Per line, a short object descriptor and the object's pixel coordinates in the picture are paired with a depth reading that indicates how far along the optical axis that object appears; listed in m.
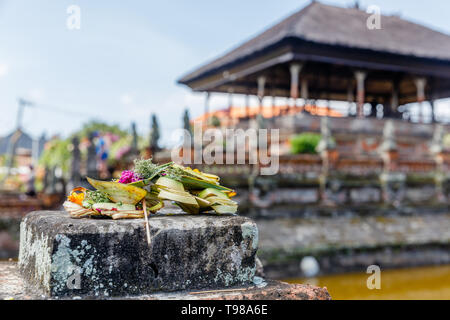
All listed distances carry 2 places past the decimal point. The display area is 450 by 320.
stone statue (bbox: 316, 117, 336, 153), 11.09
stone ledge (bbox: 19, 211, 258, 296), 1.69
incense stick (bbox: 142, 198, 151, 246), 1.74
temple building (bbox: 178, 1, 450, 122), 17.27
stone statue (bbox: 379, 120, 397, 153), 12.06
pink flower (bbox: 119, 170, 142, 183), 2.06
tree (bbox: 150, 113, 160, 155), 11.74
